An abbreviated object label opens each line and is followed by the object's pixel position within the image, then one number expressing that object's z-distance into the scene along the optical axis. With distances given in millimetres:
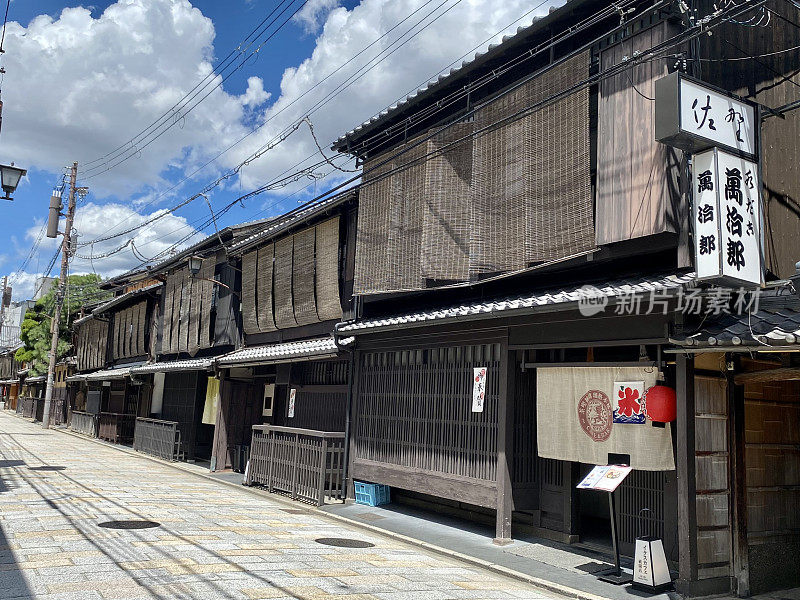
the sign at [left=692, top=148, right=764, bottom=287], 7758
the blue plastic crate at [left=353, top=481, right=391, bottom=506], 14742
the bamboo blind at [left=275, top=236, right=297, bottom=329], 19312
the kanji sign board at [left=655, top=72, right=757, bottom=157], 7852
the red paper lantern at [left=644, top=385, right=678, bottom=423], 8695
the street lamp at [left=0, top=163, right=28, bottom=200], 13695
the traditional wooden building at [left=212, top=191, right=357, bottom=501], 16250
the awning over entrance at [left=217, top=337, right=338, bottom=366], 15884
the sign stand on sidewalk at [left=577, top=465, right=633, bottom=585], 8750
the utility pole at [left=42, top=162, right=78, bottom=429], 36906
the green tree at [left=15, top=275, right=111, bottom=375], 46250
